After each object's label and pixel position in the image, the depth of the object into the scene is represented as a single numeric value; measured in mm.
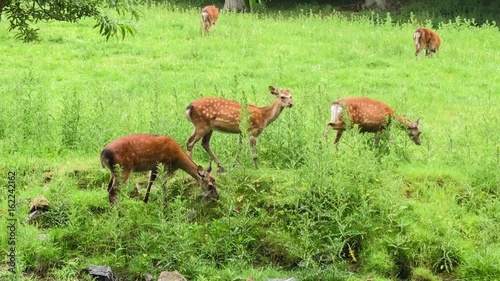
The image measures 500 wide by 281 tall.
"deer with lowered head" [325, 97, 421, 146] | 20609
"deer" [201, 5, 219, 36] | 40094
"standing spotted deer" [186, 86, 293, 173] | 19734
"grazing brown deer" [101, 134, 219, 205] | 17500
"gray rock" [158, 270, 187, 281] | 16359
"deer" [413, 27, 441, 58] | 35562
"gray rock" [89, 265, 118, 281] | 16422
